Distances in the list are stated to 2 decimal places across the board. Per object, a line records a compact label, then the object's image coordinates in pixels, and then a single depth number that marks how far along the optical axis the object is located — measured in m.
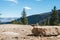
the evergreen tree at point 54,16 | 38.78
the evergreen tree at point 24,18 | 42.23
